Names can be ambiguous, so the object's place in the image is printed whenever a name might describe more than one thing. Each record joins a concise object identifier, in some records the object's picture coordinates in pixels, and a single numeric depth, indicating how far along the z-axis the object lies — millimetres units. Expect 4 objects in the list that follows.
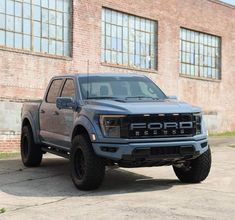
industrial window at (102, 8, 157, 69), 19406
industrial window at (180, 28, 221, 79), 23922
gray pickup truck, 8164
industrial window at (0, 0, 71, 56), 15672
